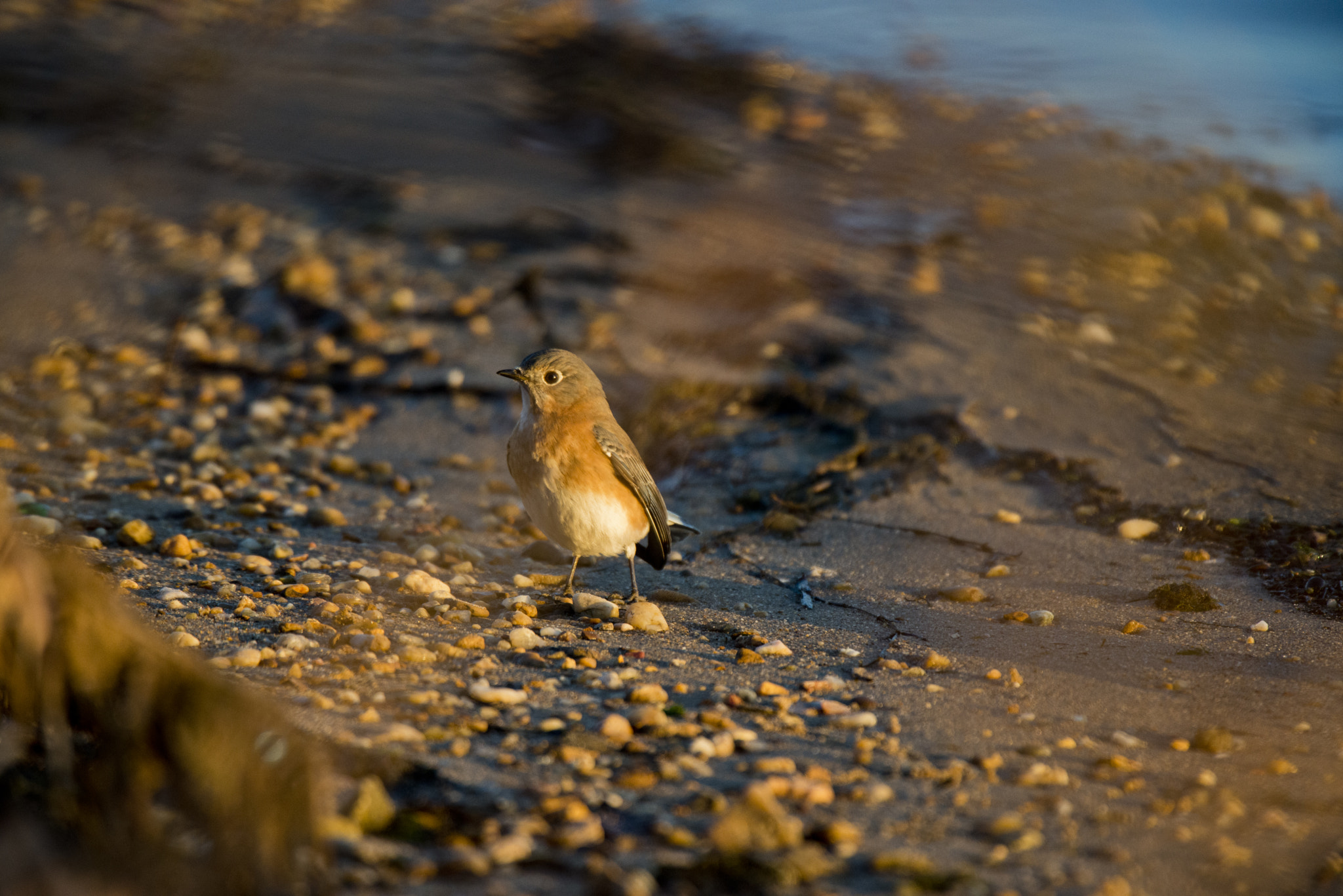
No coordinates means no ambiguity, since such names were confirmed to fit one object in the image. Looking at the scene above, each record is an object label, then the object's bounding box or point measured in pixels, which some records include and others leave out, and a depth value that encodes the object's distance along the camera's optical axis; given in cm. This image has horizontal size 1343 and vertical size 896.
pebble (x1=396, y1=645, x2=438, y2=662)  791
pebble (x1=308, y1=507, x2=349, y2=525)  1100
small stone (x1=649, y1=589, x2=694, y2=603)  979
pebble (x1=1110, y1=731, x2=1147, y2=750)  696
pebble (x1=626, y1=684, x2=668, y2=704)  743
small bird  966
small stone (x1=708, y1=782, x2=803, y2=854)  549
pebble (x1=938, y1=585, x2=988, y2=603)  964
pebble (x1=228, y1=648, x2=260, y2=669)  750
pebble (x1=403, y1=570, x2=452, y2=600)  922
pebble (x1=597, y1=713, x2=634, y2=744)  681
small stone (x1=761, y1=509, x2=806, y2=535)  1127
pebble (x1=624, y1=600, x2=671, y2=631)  905
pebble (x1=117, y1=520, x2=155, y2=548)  966
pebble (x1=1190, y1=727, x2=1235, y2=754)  687
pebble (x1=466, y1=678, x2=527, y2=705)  729
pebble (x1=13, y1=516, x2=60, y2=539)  939
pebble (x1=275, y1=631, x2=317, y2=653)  785
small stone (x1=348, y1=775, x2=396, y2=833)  548
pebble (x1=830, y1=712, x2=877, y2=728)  721
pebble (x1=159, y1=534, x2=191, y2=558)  953
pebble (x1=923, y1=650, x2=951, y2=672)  823
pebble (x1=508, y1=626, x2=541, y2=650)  845
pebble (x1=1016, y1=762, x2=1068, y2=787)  642
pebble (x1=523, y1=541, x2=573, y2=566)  1118
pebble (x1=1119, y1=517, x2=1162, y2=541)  1076
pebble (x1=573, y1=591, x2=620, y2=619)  937
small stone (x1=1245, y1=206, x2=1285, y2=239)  1894
